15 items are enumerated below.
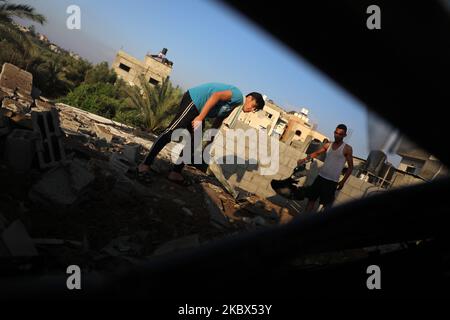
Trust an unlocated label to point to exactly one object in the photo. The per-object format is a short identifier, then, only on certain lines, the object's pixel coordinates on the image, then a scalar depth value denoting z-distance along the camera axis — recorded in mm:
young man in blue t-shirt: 4273
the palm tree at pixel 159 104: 14750
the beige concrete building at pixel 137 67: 37531
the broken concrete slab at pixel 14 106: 7518
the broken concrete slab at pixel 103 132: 8292
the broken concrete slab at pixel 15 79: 11915
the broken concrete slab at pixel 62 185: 2869
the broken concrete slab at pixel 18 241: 1959
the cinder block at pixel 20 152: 3273
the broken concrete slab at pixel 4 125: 3596
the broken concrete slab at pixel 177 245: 2727
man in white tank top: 5000
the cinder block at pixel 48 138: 3365
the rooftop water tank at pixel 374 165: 14508
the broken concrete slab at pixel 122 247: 2590
